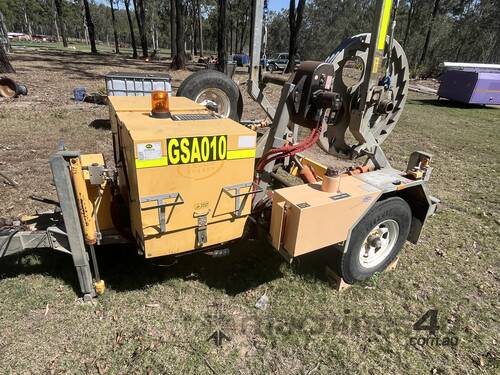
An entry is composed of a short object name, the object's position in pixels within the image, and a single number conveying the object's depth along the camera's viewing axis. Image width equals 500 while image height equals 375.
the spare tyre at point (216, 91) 5.32
